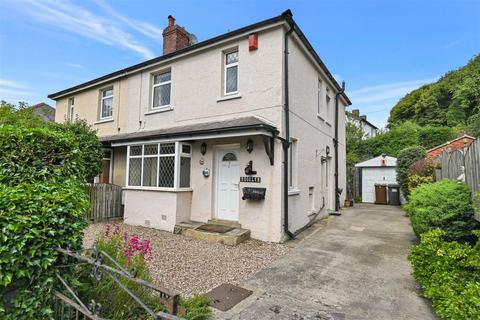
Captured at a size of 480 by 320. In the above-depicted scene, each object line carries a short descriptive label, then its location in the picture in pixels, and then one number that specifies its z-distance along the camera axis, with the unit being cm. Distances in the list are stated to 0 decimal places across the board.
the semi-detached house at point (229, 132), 720
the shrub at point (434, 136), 1994
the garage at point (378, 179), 1536
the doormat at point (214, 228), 722
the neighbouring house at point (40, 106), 2462
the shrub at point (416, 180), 1003
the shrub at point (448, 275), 284
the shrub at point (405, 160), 1290
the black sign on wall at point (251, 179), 726
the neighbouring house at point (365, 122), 2849
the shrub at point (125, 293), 270
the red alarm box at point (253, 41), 758
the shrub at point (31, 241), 213
